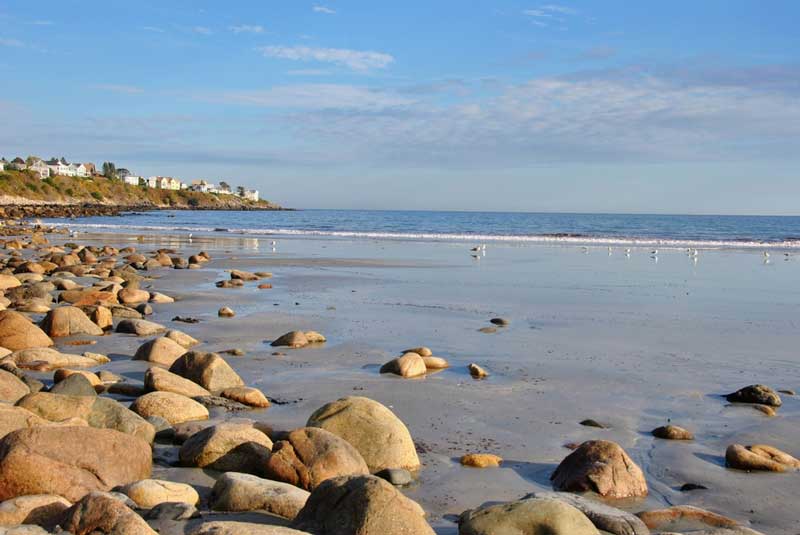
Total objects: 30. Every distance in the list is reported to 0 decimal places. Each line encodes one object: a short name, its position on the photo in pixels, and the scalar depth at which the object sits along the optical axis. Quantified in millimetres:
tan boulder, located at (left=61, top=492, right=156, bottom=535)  3910
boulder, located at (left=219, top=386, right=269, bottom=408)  7582
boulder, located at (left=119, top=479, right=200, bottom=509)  4719
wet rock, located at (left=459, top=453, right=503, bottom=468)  6031
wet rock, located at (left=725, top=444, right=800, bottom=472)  6029
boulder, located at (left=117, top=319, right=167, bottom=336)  11273
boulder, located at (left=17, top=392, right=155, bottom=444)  6082
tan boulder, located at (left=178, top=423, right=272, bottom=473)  5629
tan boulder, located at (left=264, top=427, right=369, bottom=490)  5332
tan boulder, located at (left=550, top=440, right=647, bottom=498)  5469
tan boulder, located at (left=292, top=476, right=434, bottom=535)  4156
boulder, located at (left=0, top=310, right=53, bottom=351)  9508
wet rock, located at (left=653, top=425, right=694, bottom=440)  6852
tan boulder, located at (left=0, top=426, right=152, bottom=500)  4688
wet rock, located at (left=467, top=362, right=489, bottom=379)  9094
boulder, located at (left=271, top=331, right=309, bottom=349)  10742
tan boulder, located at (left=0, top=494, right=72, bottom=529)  4223
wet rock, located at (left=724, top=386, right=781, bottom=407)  7988
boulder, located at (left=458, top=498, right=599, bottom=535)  4422
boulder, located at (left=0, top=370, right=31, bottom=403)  6562
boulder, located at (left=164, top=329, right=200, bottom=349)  10414
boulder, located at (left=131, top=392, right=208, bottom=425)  6836
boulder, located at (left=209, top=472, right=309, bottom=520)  4742
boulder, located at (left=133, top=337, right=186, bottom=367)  9367
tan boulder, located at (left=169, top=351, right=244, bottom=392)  8070
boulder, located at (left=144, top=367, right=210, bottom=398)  7570
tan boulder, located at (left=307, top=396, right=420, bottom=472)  5922
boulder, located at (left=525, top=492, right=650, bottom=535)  4652
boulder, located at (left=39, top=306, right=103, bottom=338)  10867
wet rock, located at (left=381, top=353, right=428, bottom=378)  9047
